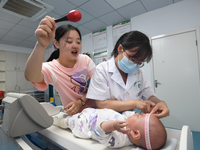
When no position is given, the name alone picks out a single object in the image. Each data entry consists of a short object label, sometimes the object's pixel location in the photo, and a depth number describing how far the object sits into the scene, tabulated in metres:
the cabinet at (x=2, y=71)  5.39
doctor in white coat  0.90
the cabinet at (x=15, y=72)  5.52
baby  0.64
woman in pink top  0.98
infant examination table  0.71
